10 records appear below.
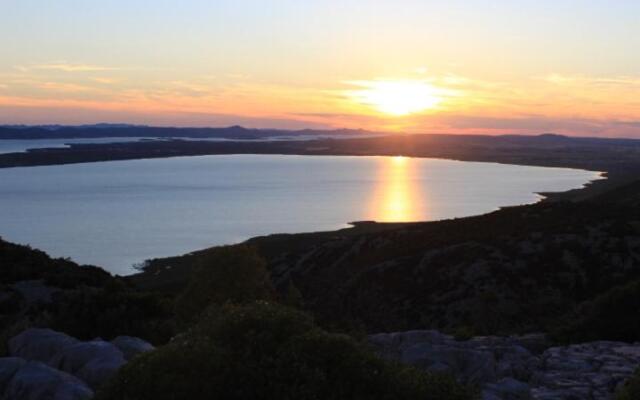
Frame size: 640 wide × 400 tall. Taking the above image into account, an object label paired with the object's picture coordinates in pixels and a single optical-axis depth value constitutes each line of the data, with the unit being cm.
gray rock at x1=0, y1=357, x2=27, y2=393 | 1487
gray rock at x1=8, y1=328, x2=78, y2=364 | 1727
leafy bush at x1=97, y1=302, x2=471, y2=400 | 1141
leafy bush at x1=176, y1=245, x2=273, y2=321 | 2845
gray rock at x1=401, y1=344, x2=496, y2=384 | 1828
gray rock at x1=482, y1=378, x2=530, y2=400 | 1610
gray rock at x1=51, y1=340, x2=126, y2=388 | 1567
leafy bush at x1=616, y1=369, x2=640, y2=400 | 1337
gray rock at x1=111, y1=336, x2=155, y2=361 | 1787
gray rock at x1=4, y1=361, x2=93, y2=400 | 1384
